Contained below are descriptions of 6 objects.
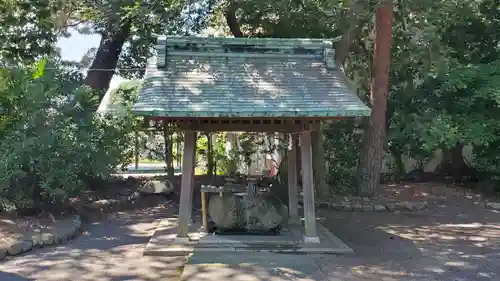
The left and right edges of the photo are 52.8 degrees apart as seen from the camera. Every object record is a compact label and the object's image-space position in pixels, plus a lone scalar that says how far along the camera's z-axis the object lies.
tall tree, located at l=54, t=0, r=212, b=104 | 11.39
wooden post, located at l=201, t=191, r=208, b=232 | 8.83
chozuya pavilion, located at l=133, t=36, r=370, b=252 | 7.58
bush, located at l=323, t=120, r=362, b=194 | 14.58
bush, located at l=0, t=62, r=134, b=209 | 9.38
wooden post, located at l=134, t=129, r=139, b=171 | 15.59
